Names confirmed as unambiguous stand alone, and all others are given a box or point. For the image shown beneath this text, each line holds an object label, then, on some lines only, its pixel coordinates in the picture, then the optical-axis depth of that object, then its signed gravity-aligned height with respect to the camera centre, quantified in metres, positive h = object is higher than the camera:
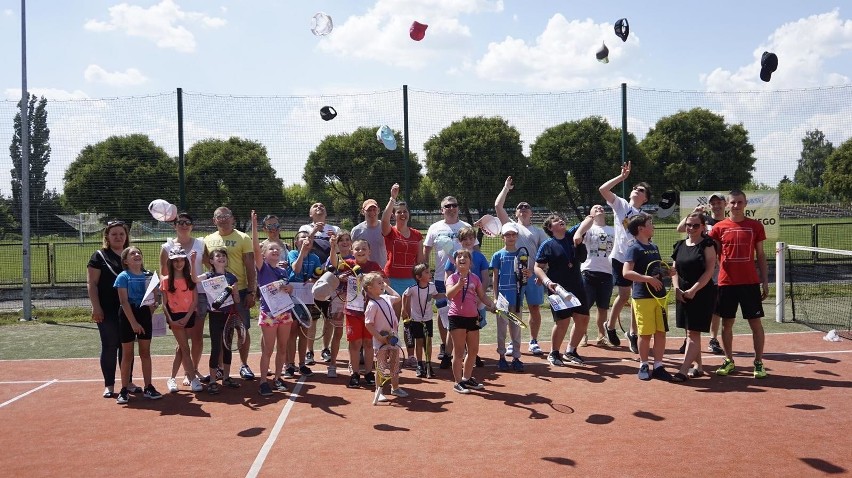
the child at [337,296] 7.45 -0.74
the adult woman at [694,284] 7.05 -0.63
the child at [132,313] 6.76 -0.81
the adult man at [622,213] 8.14 +0.16
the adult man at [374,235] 7.96 -0.07
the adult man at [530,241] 8.11 -0.17
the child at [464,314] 6.81 -0.87
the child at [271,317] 7.01 -0.91
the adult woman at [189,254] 7.16 -0.24
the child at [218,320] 7.00 -0.94
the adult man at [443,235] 7.78 -0.08
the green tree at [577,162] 13.58 +1.34
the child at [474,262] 7.40 -0.39
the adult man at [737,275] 7.36 -0.56
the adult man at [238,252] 7.34 -0.23
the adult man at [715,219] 7.90 +0.07
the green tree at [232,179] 12.59 +1.00
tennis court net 10.60 -1.36
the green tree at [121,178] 12.77 +1.08
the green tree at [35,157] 12.56 +1.44
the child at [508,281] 7.88 -0.63
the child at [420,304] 7.42 -0.83
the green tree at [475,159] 13.82 +1.50
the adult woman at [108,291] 6.86 -0.60
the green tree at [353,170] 12.95 +1.18
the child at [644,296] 7.12 -0.75
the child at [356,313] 7.18 -0.89
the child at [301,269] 7.49 -0.43
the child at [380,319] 6.69 -0.90
